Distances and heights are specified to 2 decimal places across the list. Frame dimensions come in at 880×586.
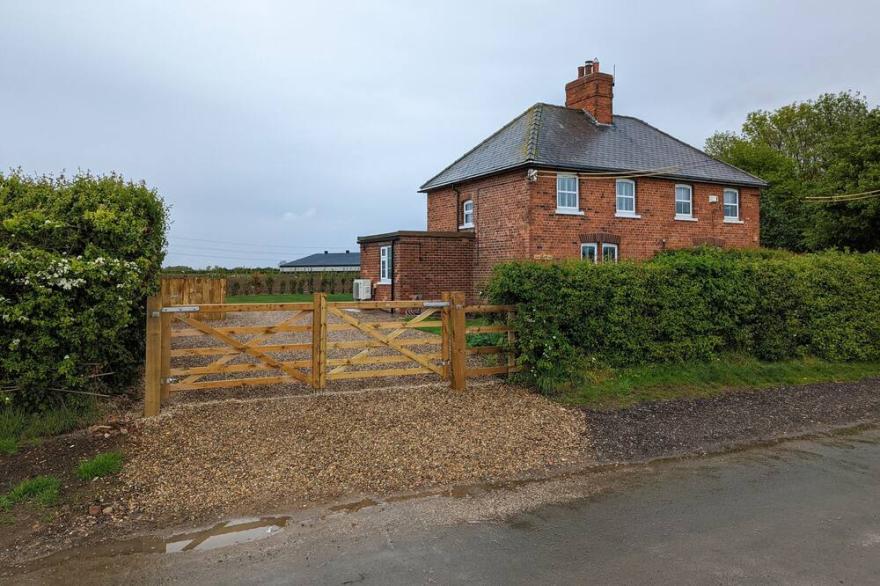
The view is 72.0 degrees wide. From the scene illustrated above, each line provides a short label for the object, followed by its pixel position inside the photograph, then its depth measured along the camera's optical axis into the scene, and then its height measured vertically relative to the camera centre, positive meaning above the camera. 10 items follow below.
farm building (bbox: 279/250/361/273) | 82.81 +4.91
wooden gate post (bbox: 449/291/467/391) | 9.82 -0.84
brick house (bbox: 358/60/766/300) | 21.17 +3.54
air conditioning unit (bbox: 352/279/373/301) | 25.08 +0.27
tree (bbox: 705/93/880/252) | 30.17 +7.81
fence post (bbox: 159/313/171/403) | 8.35 -0.85
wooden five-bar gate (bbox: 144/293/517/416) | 8.34 -0.79
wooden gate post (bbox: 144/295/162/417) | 8.01 -0.86
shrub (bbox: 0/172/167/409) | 7.25 +0.19
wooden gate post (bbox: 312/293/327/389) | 9.20 -0.69
